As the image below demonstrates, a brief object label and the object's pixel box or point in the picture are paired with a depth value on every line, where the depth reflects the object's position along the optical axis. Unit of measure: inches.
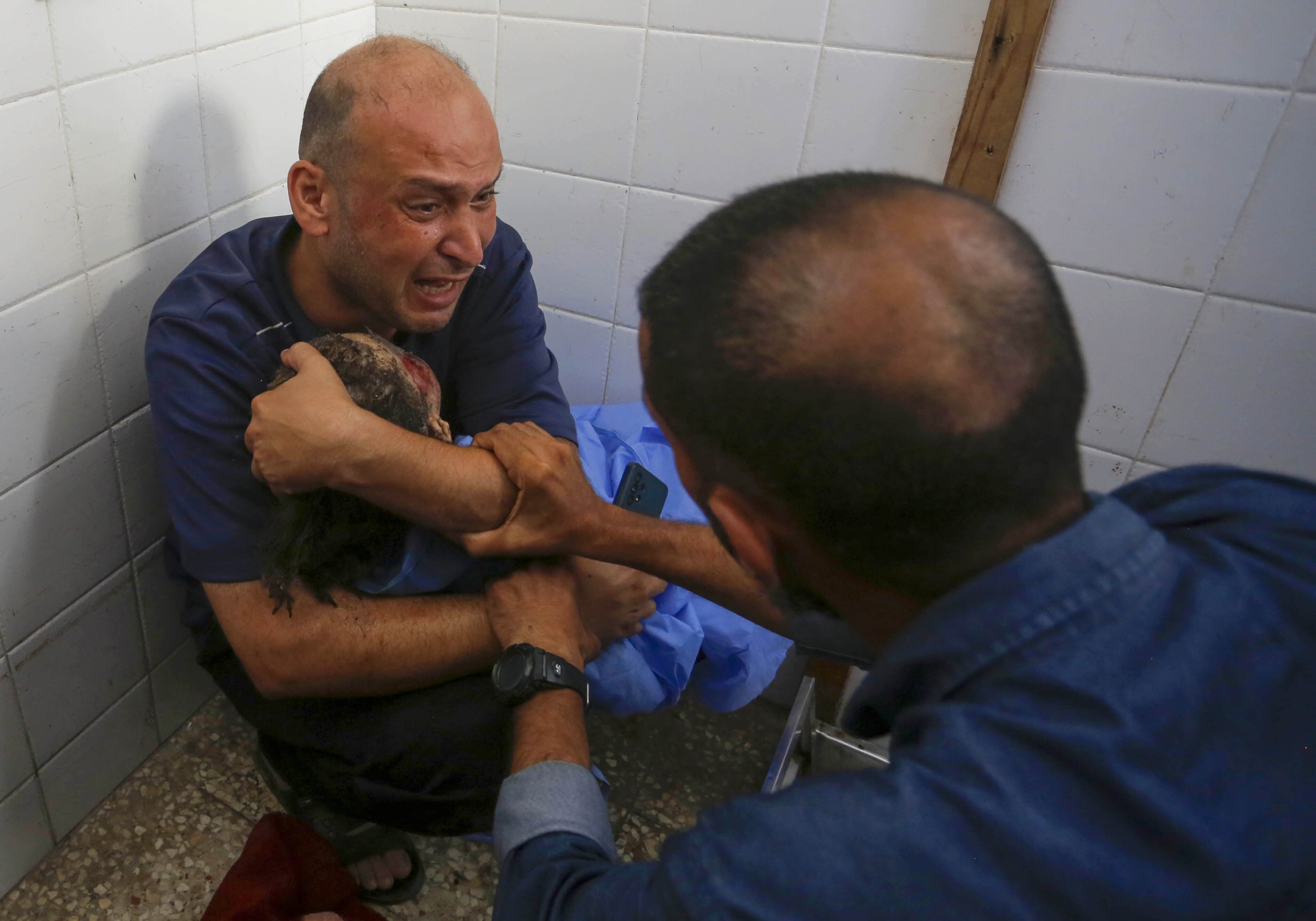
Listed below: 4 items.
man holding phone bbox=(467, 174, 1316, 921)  25.1
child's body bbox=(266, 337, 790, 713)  51.9
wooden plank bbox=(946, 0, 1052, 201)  60.5
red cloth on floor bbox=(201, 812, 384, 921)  58.2
